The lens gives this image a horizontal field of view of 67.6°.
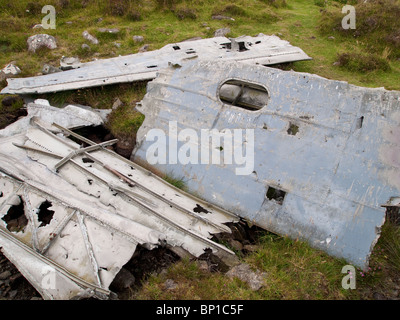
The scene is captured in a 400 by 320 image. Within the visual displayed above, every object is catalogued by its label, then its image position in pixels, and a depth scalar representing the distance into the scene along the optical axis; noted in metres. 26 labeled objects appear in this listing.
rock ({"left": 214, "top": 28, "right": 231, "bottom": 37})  8.37
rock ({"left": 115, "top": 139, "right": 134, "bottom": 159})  4.61
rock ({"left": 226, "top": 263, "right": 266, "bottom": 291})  2.94
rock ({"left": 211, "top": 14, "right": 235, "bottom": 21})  9.38
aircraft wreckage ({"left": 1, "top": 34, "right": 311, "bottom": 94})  5.17
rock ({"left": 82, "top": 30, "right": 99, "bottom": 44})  7.99
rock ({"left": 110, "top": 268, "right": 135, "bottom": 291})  2.98
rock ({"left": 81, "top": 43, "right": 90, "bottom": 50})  7.69
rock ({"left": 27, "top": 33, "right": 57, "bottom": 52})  7.57
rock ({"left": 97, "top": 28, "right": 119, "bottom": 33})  8.27
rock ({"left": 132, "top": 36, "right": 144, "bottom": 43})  8.09
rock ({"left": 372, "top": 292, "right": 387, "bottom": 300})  3.03
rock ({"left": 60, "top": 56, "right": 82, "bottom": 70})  6.64
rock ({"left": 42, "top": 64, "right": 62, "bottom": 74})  6.02
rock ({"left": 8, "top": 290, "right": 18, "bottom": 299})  2.94
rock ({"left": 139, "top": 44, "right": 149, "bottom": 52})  7.63
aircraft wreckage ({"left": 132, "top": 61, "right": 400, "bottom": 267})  3.23
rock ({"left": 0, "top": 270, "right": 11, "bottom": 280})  3.06
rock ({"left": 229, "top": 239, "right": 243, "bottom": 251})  3.37
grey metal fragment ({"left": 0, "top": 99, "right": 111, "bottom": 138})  4.62
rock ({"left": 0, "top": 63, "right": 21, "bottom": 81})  6.47
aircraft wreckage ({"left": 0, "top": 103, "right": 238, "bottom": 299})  2.77
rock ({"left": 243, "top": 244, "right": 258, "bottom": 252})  3.37
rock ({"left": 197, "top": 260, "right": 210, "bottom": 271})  3.03
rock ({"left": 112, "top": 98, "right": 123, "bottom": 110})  5.46
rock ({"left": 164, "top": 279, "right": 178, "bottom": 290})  2.87
